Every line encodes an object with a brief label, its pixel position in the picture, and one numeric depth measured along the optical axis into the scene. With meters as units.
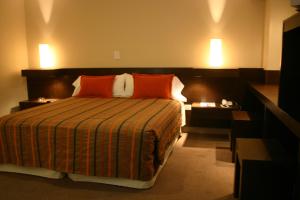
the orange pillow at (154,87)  3.93
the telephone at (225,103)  3.93
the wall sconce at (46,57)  4.56
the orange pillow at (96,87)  4.12
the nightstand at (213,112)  3.77
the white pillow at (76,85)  4.30
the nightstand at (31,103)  4.42
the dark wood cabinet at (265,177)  1.82
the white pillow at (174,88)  4.05
